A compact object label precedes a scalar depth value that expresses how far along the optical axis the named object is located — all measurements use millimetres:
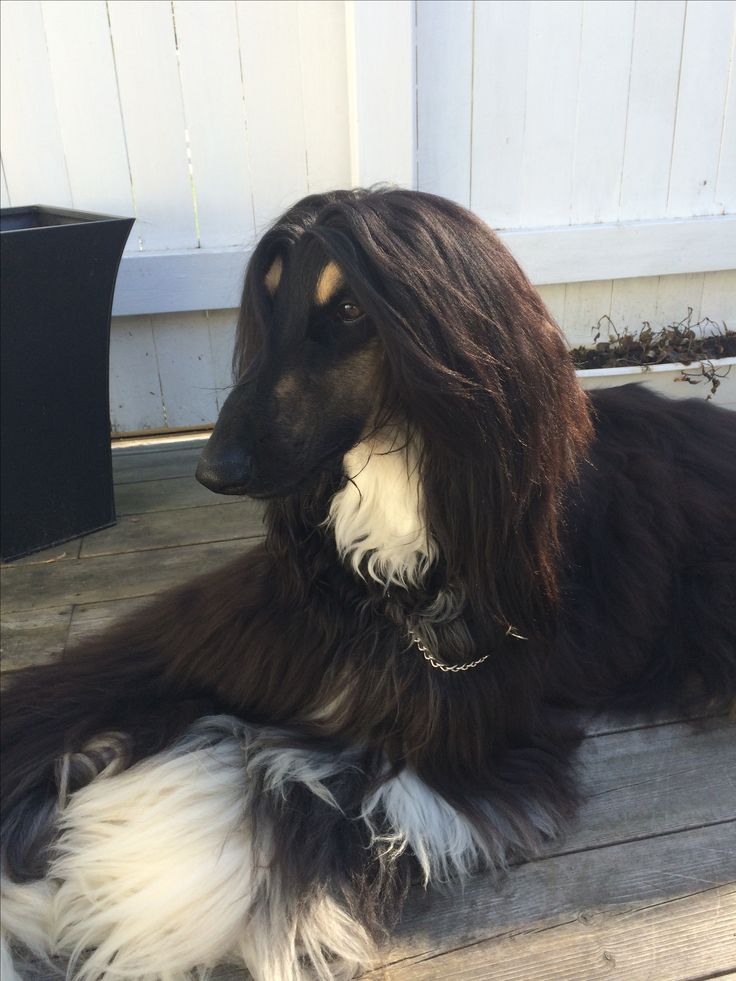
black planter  1871
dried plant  2879
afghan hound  1062
